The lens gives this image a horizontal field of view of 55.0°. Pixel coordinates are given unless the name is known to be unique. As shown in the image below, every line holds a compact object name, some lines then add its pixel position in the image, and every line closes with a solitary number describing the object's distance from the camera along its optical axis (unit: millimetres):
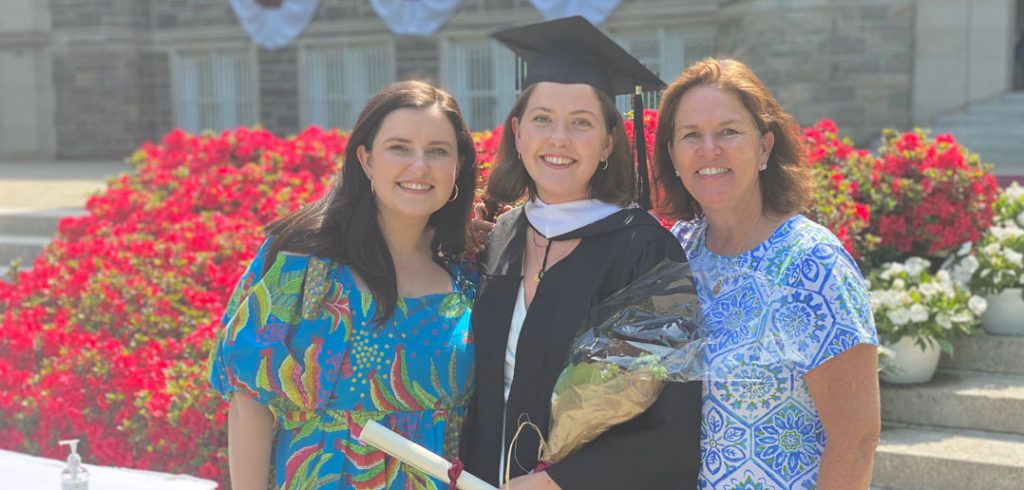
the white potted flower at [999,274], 4625
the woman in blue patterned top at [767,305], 1960
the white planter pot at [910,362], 4316
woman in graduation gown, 2010
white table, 2738
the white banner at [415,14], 14773
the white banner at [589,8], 13180
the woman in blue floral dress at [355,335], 2230
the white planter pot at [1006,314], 4605
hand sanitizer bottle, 2494
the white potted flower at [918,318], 4309
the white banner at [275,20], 15773
